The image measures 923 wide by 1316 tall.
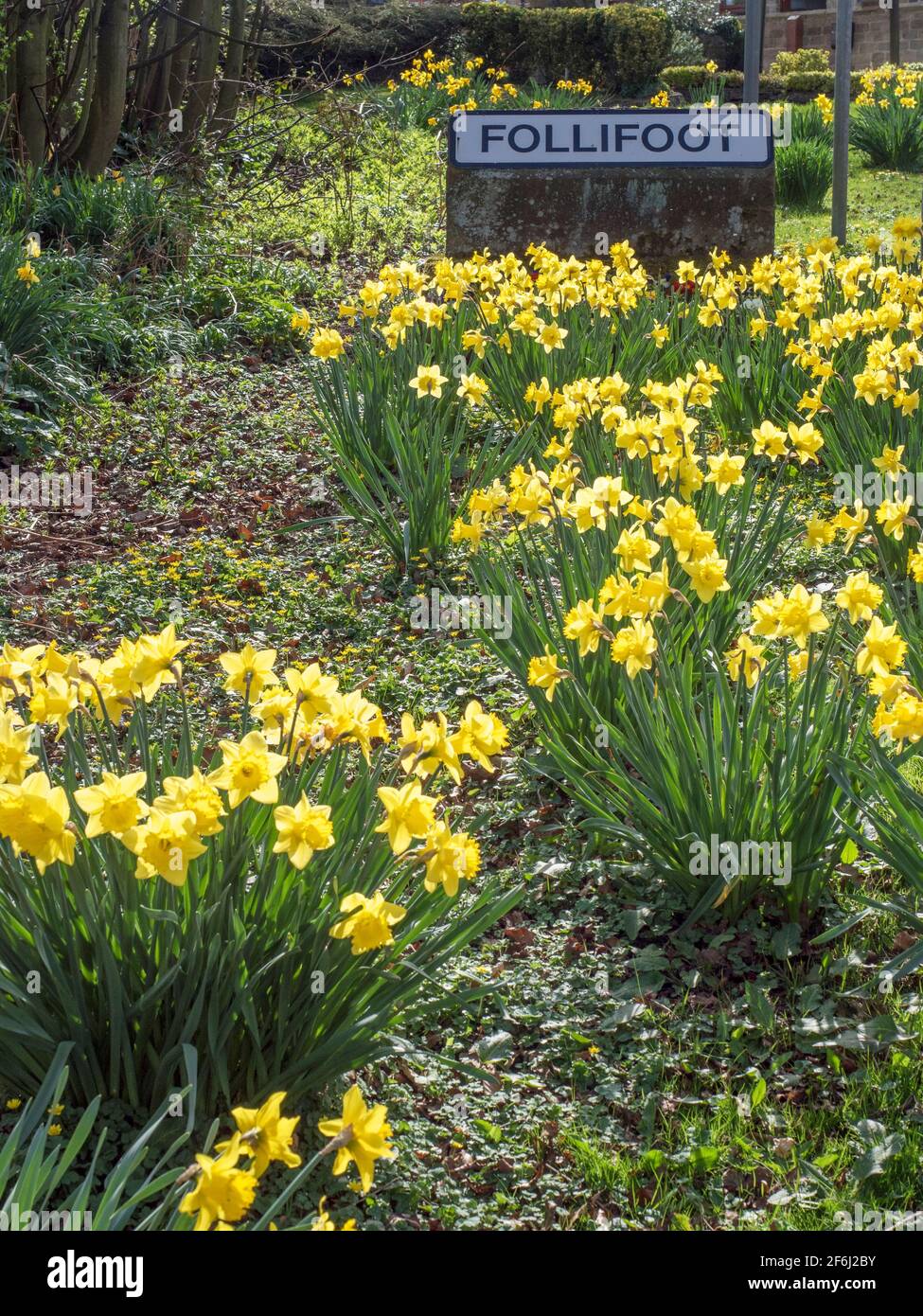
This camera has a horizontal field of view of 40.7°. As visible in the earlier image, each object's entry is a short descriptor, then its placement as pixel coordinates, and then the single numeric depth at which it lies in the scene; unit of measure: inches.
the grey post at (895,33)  686.2
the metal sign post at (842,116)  281.0
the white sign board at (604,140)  280.7
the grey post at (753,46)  345.4
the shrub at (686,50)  786.8
